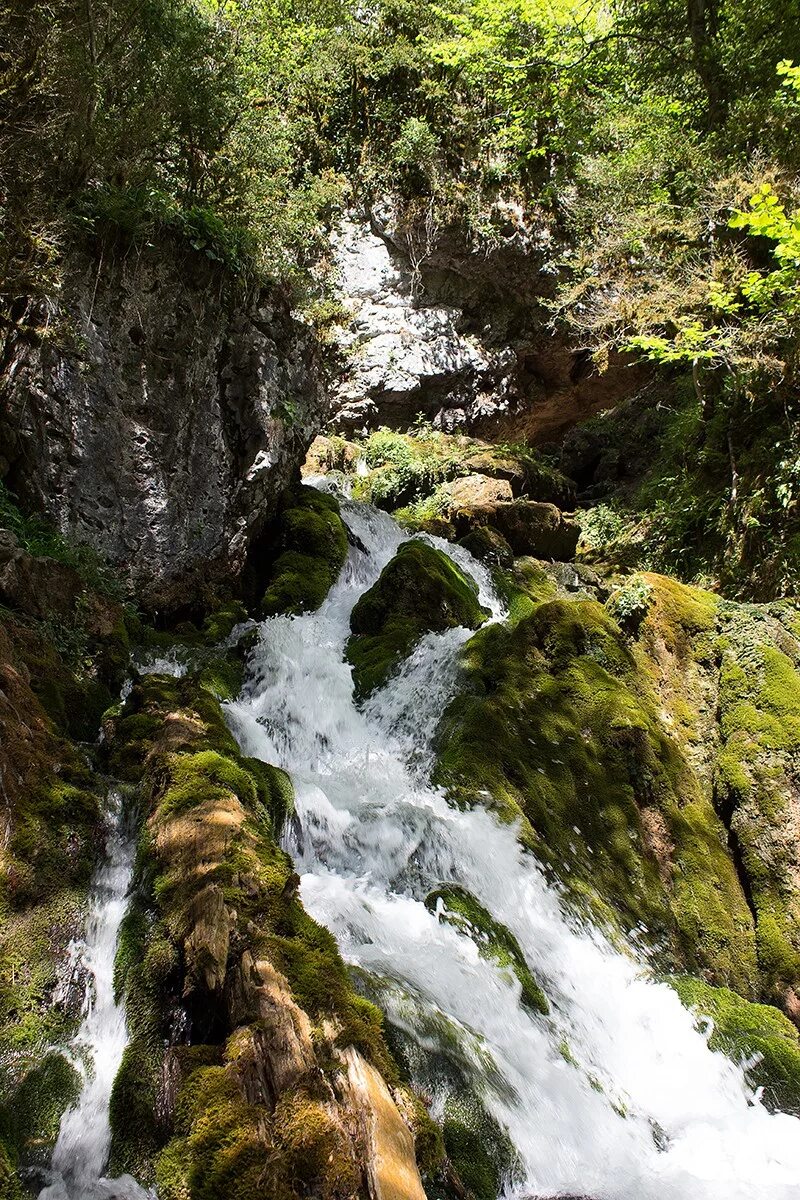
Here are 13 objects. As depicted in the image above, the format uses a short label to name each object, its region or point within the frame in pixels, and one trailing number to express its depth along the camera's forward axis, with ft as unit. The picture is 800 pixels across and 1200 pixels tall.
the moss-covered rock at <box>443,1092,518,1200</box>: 11.19
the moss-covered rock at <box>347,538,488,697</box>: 31.55
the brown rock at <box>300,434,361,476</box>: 56.39
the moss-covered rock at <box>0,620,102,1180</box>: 10.13
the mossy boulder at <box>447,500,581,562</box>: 48.24
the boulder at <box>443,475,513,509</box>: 50.11
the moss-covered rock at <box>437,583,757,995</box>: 21.38
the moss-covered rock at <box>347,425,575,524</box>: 53.57
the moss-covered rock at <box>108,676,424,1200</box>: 8.33
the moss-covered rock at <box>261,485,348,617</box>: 36.01
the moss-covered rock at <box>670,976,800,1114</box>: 16.98
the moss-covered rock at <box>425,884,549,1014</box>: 16.02
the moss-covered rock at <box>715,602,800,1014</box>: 21.83
